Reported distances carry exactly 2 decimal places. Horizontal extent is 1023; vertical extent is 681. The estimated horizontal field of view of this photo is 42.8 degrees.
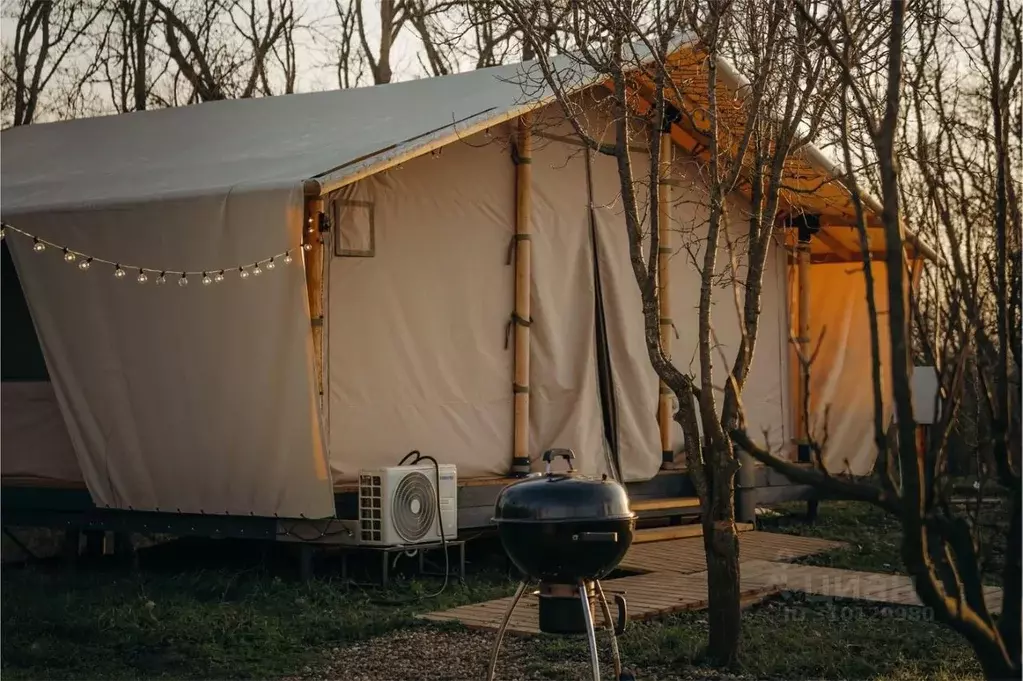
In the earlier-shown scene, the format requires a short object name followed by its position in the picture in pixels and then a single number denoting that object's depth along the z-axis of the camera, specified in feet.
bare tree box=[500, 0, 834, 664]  16.83
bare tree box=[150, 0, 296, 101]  56.59
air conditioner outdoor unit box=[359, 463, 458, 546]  23.61
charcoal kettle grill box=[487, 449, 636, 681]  14.61
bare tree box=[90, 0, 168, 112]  55.52
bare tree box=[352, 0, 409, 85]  56.90
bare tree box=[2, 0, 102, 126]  53.62
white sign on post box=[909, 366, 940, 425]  34.28
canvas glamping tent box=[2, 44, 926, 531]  23.15
